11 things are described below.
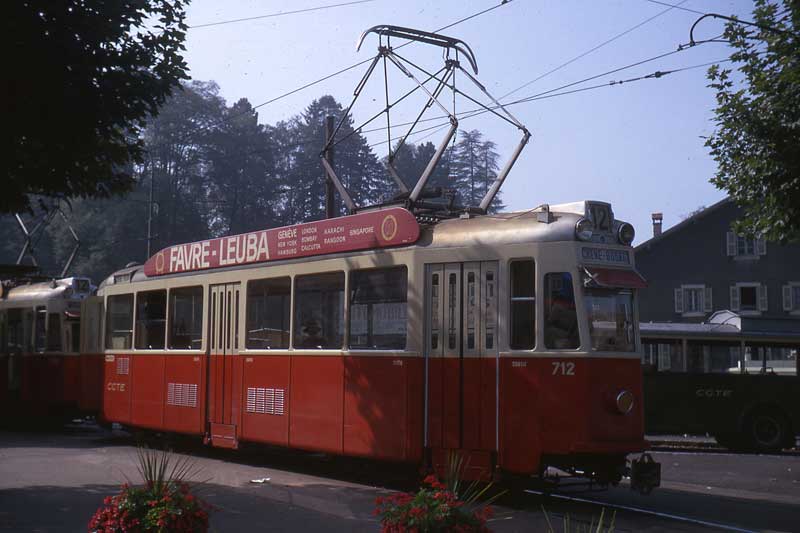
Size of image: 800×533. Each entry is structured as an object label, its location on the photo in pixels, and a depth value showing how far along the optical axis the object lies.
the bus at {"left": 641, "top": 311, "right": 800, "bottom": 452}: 21.81
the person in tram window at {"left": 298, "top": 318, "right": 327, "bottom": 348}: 13.57
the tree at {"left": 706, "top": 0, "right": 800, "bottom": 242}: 16.58
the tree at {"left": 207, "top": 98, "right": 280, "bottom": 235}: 64.38
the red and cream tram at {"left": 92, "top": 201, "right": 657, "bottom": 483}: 10.84
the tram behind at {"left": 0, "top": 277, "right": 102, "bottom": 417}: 21.91
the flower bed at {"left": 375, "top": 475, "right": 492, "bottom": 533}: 5.84
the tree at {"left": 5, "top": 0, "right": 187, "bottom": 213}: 11.59
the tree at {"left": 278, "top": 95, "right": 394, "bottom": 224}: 59.88
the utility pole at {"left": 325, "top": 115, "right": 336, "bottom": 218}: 21.51
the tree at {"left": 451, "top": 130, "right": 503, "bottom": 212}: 78.44
